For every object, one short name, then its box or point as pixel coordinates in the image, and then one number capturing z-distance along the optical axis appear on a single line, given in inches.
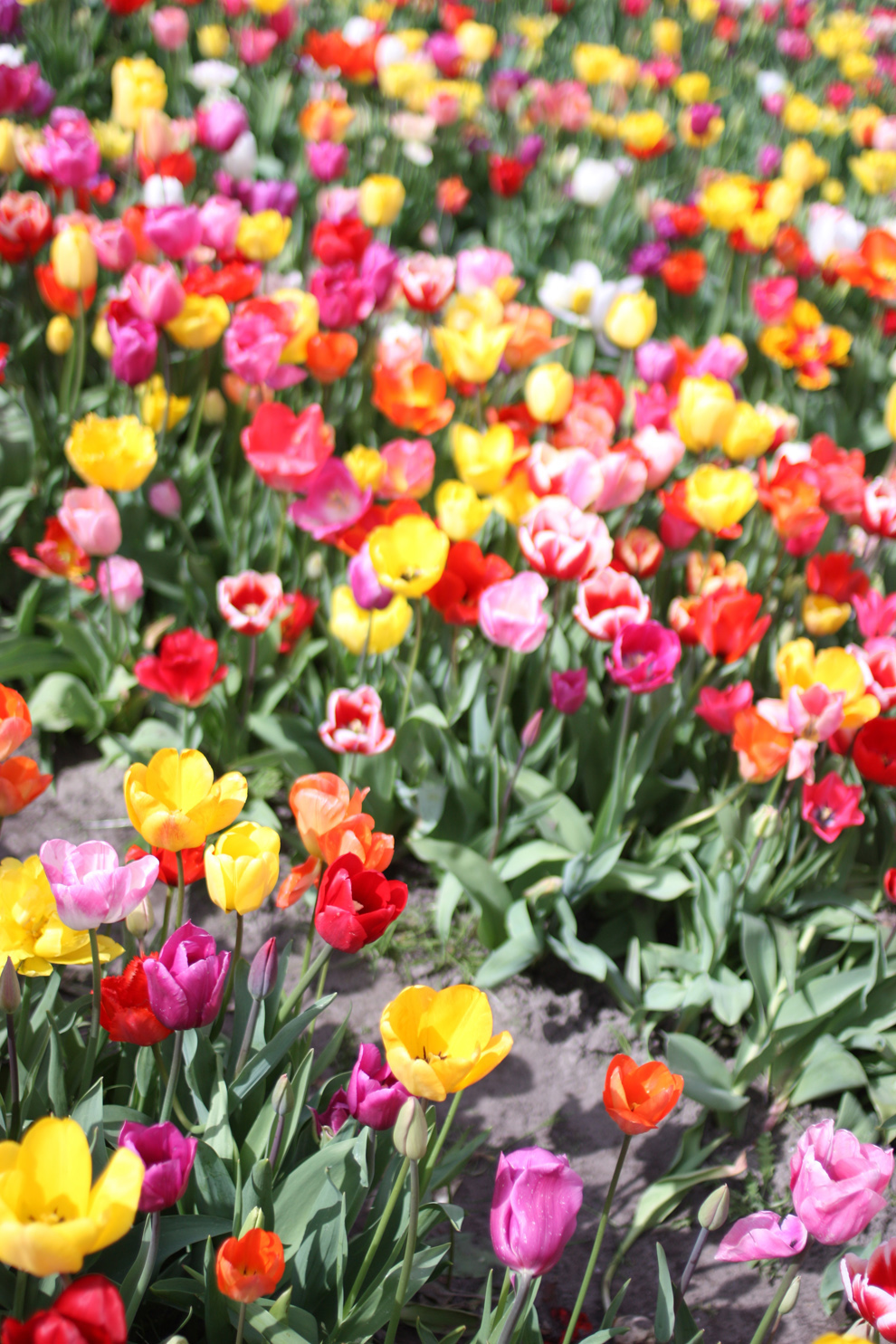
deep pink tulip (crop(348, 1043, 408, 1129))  46.4
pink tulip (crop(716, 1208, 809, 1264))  43.7
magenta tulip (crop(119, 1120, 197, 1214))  39.3
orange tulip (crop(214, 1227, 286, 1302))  38.6
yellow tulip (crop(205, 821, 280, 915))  45.4
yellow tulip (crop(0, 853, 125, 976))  48.8
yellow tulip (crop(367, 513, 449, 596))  69.9
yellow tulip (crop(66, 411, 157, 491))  79.0
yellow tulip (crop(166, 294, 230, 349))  91.2
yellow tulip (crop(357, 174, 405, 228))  121.7
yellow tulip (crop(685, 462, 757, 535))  83.7
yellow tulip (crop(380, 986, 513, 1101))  38.7
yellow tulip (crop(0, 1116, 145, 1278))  30.6
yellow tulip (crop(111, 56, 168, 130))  121.9
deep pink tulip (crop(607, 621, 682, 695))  70.2
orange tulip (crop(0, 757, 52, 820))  50.6
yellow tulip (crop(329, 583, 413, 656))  78.2
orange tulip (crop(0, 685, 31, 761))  48.2
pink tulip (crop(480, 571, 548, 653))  69.9
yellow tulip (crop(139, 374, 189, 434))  93.6
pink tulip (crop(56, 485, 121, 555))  76.9
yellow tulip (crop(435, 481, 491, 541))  78.0
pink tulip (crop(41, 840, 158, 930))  42.0
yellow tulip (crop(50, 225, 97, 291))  94.0
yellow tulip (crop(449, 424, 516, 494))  84.0
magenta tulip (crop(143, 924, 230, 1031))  42.1
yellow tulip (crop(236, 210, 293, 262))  107.0
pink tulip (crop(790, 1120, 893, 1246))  41.6
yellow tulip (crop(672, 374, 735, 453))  90.8
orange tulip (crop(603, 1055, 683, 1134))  44.9
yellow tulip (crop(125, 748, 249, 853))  46.9
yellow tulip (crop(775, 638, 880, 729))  70.1
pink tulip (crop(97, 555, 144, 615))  83.4
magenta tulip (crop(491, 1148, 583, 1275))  38.4
